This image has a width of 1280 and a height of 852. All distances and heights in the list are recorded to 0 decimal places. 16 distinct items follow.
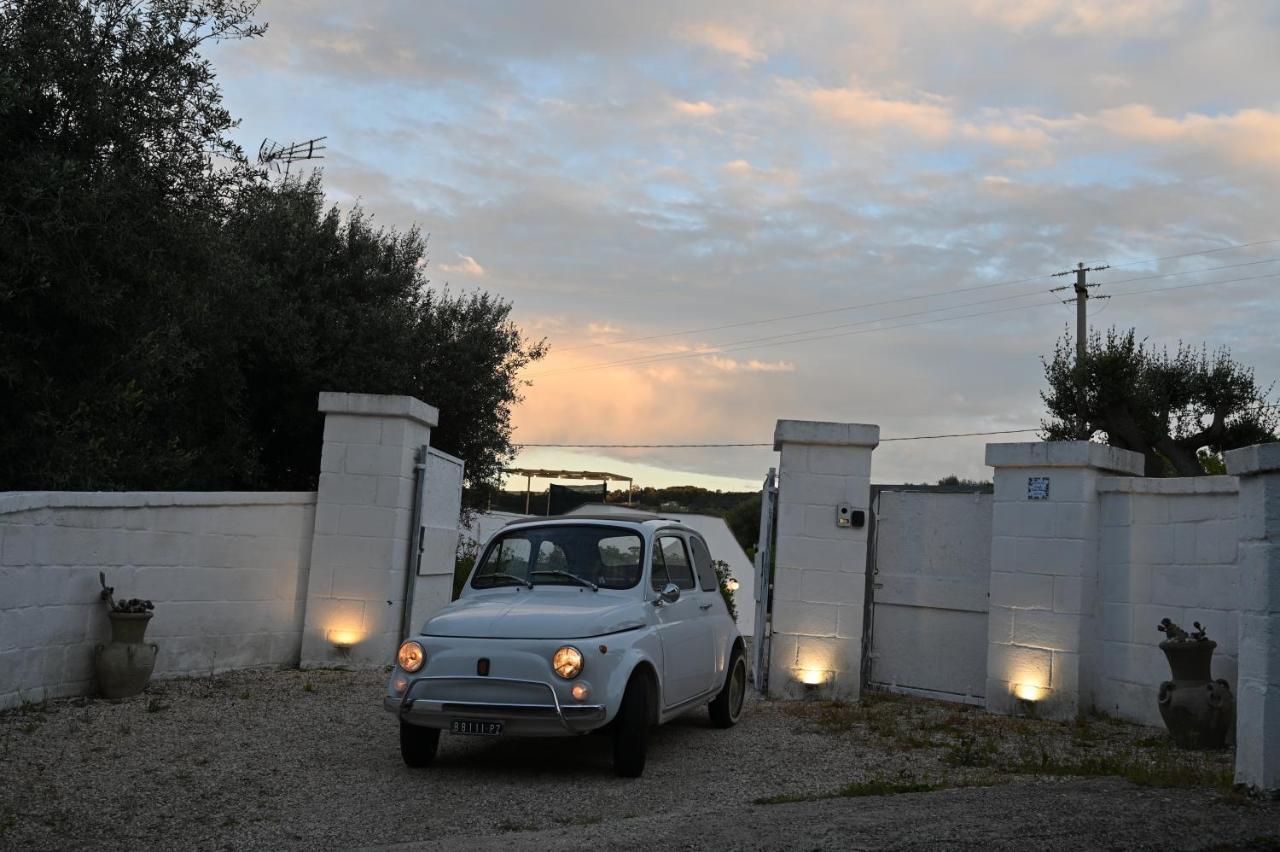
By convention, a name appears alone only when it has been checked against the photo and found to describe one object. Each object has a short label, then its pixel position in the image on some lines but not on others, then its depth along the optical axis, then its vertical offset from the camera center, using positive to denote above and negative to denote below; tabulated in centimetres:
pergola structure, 3728 +181
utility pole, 3150 +727
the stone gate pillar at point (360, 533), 1159 -16
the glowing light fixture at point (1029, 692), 1019 -109
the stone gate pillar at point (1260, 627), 605 -23
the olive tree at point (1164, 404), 2289 +339
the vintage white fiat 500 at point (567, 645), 691 -69
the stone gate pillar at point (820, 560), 1095 -9
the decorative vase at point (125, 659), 920 -125
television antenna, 2133 +669
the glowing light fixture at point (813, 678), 1093 -117
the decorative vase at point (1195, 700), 842 -86
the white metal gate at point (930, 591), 1105 -30
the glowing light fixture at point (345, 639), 1157 -121
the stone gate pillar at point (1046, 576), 1013 -8
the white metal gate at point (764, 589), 1121 -40
